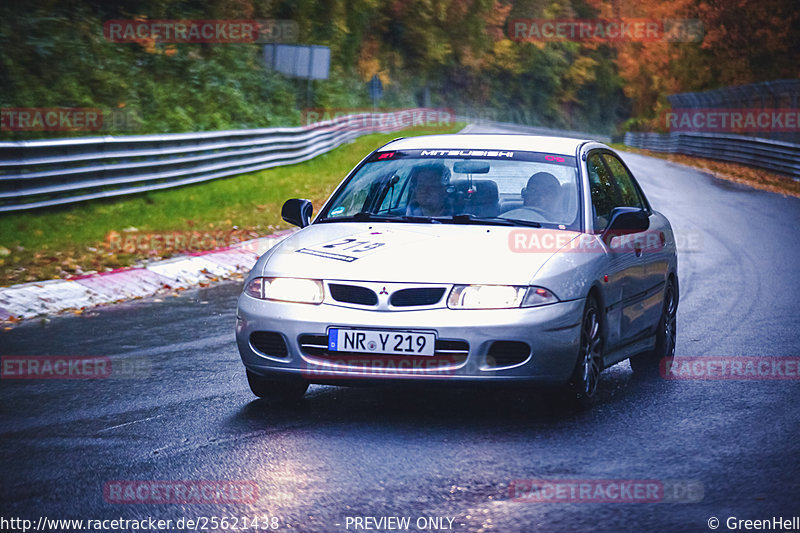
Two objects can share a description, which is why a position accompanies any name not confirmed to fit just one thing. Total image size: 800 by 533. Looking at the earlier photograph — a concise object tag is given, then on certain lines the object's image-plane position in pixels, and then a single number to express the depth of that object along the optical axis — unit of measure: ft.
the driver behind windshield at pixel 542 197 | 44.91
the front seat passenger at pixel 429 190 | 45.73
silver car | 38.22
